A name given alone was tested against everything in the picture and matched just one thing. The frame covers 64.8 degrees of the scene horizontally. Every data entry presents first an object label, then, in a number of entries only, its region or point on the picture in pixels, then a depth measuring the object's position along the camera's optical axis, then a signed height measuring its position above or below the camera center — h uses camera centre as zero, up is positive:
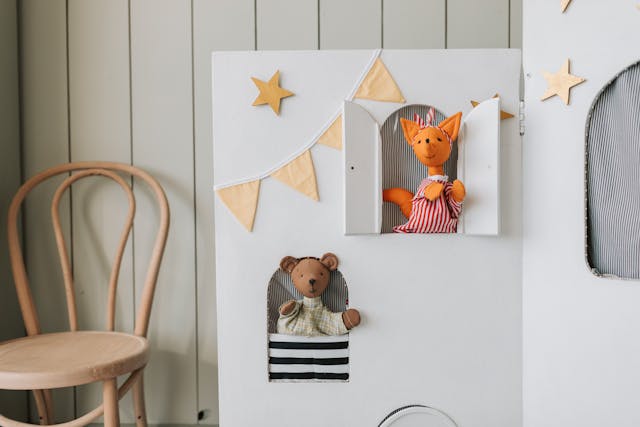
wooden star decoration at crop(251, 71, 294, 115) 1.09 +0.24
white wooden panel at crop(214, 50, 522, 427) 1.10 -0.17
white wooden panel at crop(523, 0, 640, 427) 0.96 -0.12
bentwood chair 1.03 -0.33
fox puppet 1.03 +0.04
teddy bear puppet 1.08 -0.23
